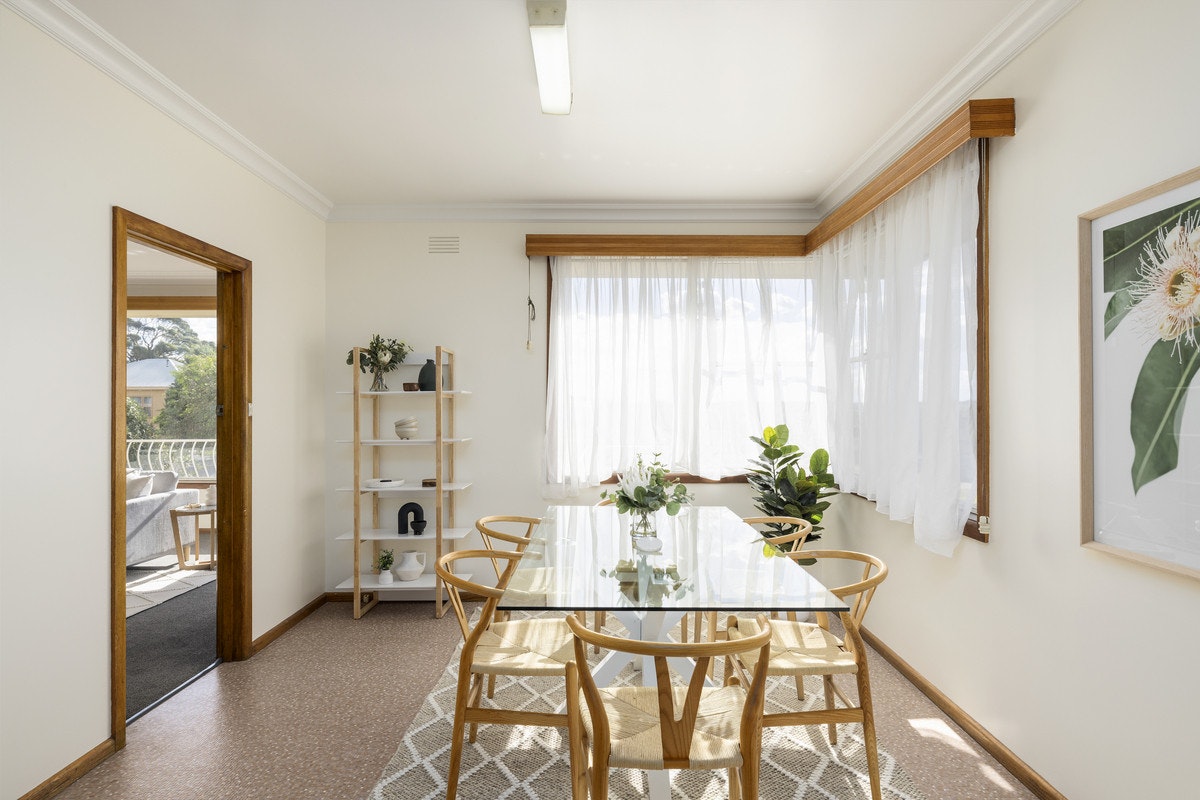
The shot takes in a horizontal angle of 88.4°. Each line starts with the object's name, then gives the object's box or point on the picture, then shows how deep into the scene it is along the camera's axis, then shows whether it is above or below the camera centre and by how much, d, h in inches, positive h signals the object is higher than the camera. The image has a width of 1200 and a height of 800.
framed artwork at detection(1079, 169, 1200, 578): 67.2 +3.1
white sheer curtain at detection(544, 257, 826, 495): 176.6 +12.8
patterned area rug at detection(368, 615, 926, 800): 89.4 -56.3
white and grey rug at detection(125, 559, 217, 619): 183.3 -58.6
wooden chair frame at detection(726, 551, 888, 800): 80.3 -40.0
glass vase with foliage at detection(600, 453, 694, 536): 98.6 -14.7
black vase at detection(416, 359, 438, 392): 170.6 +7.4
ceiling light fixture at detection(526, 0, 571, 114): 85.5 +53.1
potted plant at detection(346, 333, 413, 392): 166.4 +12.9
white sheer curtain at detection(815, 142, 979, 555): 106.3 +9.6
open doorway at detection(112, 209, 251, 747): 107.3 -8.7
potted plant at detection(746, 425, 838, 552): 154.2 -20.3
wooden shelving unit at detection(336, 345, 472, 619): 163.0 -22.9
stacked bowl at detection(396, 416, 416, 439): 169.2 -6.4
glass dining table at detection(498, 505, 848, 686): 75.1 -24.3
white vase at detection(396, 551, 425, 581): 167.5 -44.3
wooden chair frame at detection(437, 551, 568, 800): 82.5 -41.8
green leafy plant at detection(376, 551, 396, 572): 169.3 -43.0
